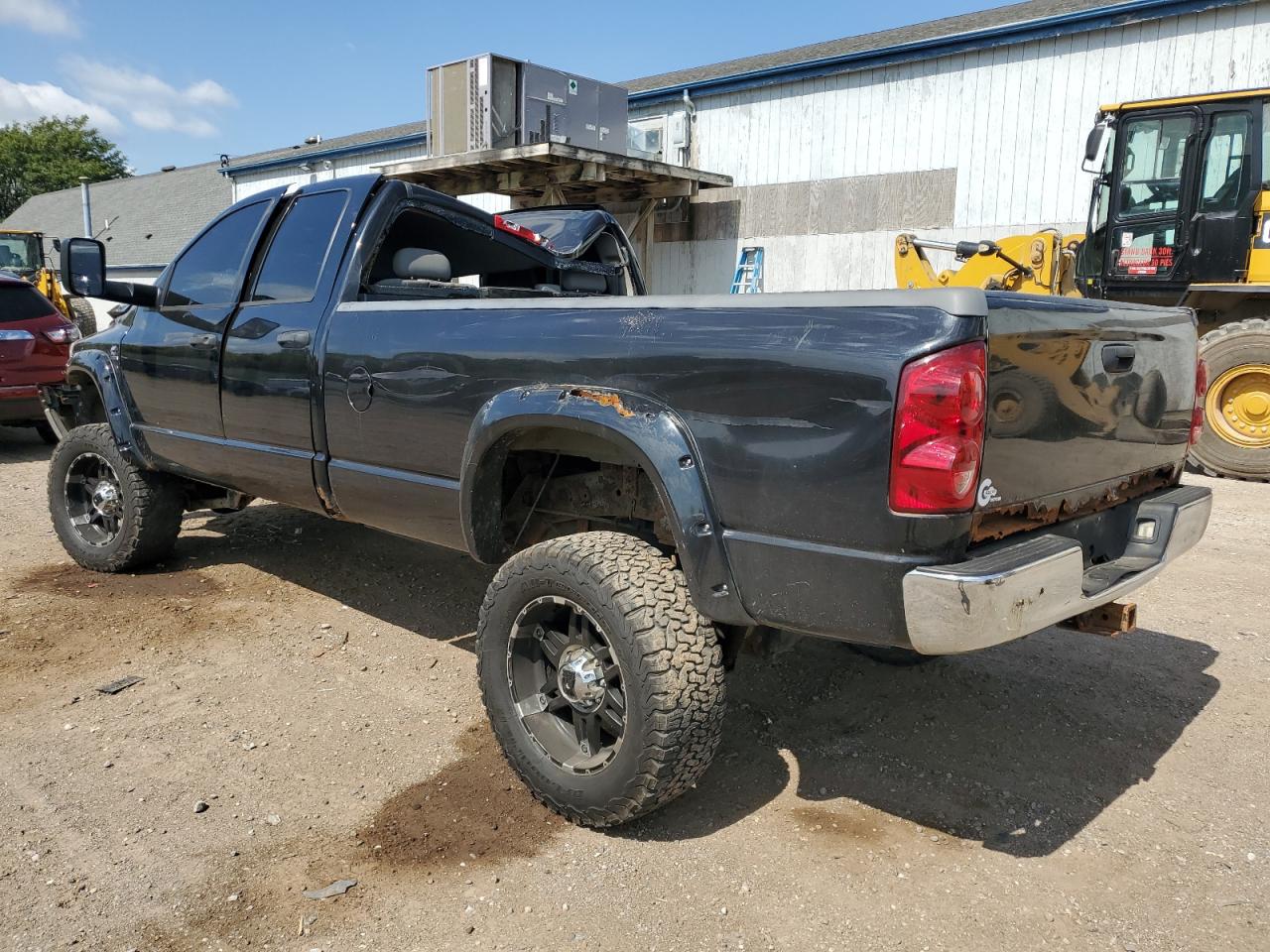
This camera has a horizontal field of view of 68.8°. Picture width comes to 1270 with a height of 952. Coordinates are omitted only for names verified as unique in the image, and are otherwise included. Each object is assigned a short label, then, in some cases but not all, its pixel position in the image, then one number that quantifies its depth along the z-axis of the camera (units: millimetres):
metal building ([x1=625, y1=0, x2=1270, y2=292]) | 10977
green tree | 55688
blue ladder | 14539
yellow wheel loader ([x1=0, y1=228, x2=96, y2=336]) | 17125
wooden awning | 12797
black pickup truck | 2207
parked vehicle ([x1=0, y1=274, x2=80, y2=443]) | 8734
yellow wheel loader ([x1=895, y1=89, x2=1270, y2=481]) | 8344
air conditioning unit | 12820
